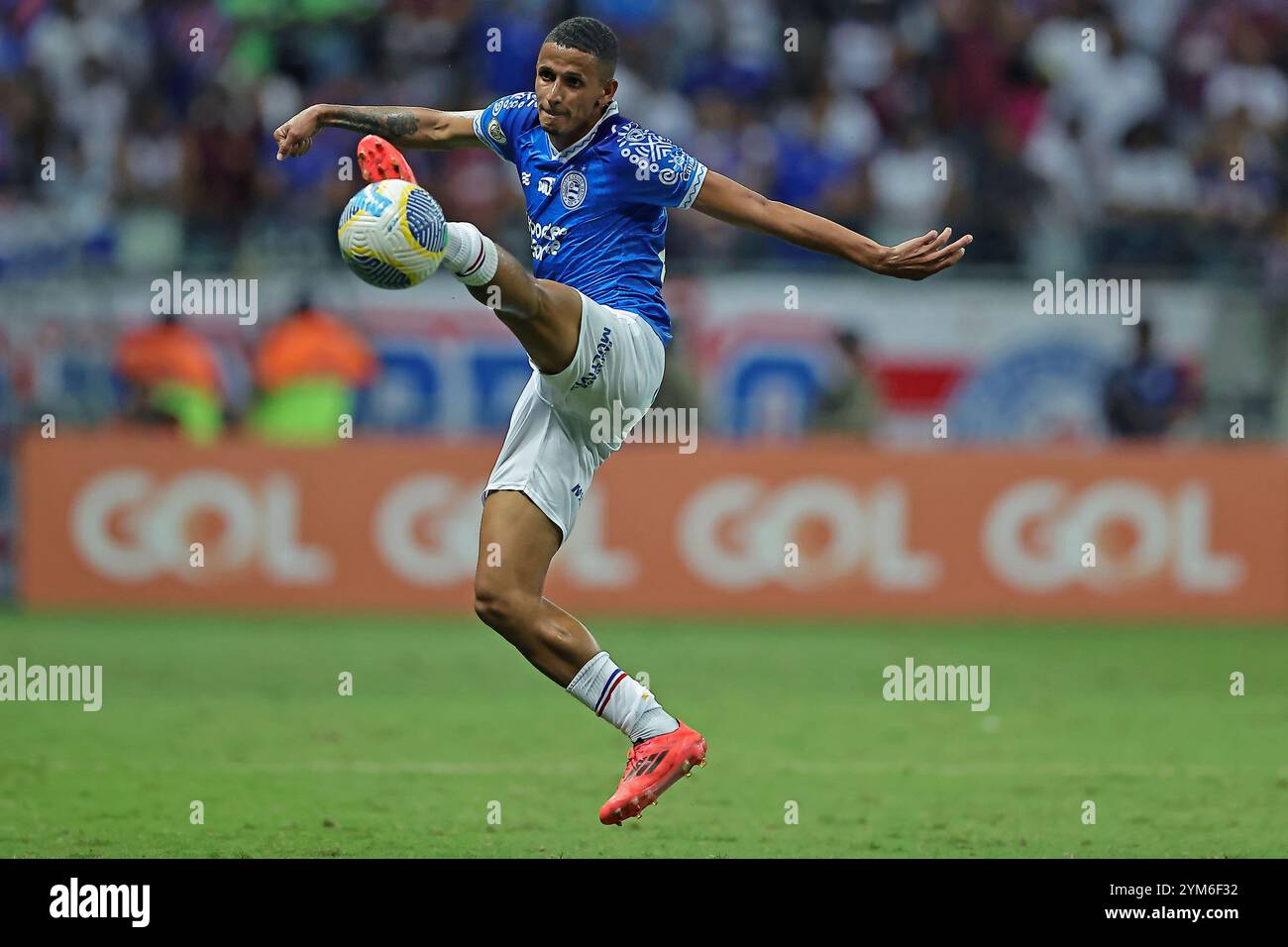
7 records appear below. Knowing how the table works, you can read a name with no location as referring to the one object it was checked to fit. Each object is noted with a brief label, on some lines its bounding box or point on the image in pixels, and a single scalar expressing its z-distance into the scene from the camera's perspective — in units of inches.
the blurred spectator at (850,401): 655.8
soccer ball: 251.1
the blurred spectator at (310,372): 657.6
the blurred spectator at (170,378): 648.4
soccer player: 281.6
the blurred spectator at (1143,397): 666.8
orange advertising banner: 622.2
